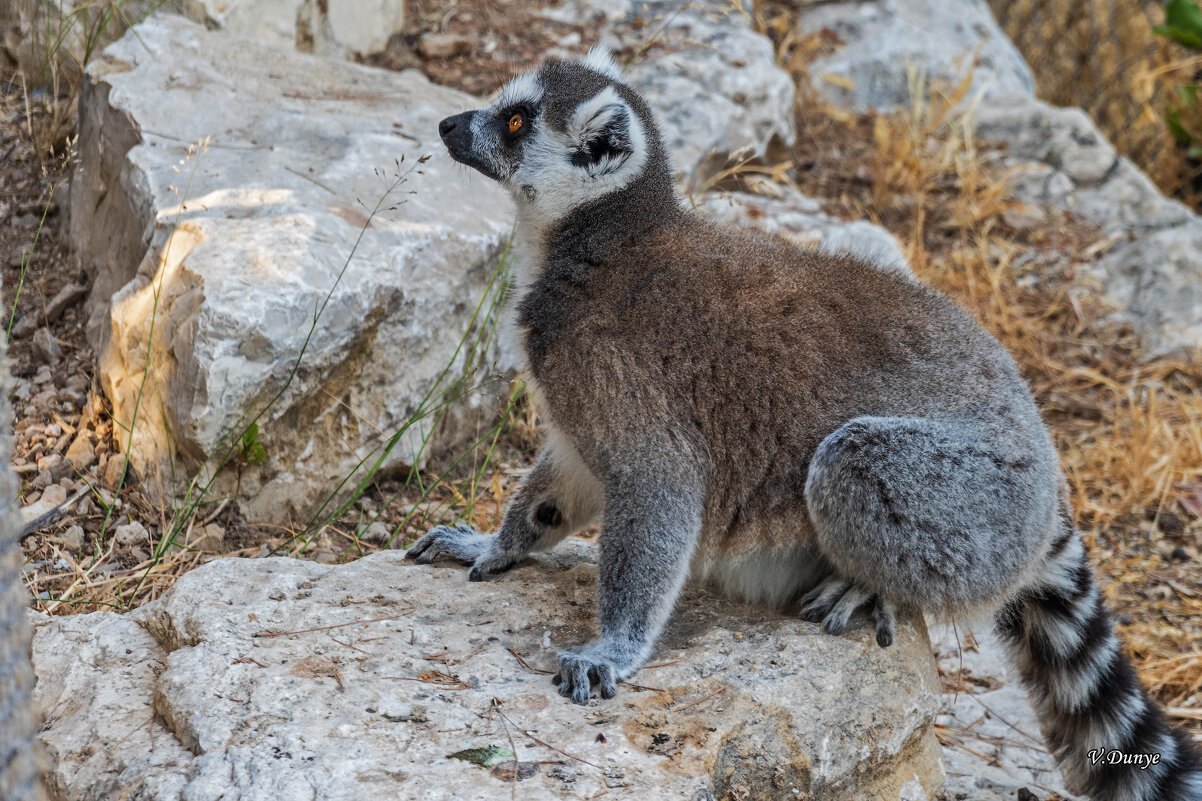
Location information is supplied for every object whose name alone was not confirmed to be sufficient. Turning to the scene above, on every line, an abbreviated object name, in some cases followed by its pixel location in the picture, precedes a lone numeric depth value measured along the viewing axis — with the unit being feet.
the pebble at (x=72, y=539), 25.08
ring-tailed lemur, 20.40
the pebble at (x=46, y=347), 29.40
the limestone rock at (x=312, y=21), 38.17
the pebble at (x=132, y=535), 25.49
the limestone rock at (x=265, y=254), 25.95
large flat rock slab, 16.24
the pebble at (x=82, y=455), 27.02
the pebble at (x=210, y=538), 26.04
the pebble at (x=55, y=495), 25.99
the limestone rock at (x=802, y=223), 39.83
